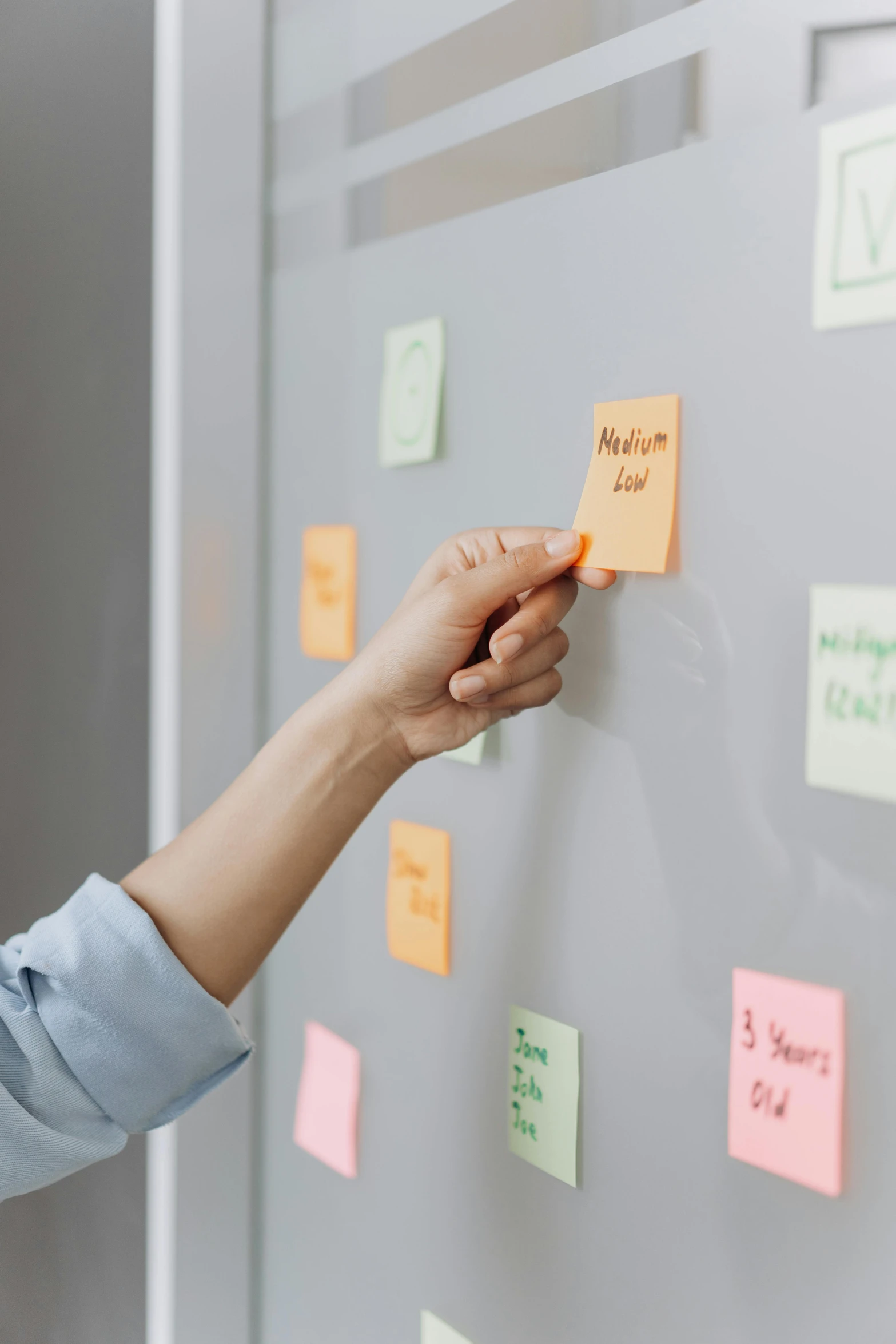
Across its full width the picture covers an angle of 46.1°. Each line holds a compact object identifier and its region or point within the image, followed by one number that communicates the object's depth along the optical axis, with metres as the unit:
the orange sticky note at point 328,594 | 0.82
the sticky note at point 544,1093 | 0.62
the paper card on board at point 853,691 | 0.45
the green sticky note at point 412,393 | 0.71
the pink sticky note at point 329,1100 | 0.82
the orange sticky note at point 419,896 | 0.73
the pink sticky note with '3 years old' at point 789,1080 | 0.47
